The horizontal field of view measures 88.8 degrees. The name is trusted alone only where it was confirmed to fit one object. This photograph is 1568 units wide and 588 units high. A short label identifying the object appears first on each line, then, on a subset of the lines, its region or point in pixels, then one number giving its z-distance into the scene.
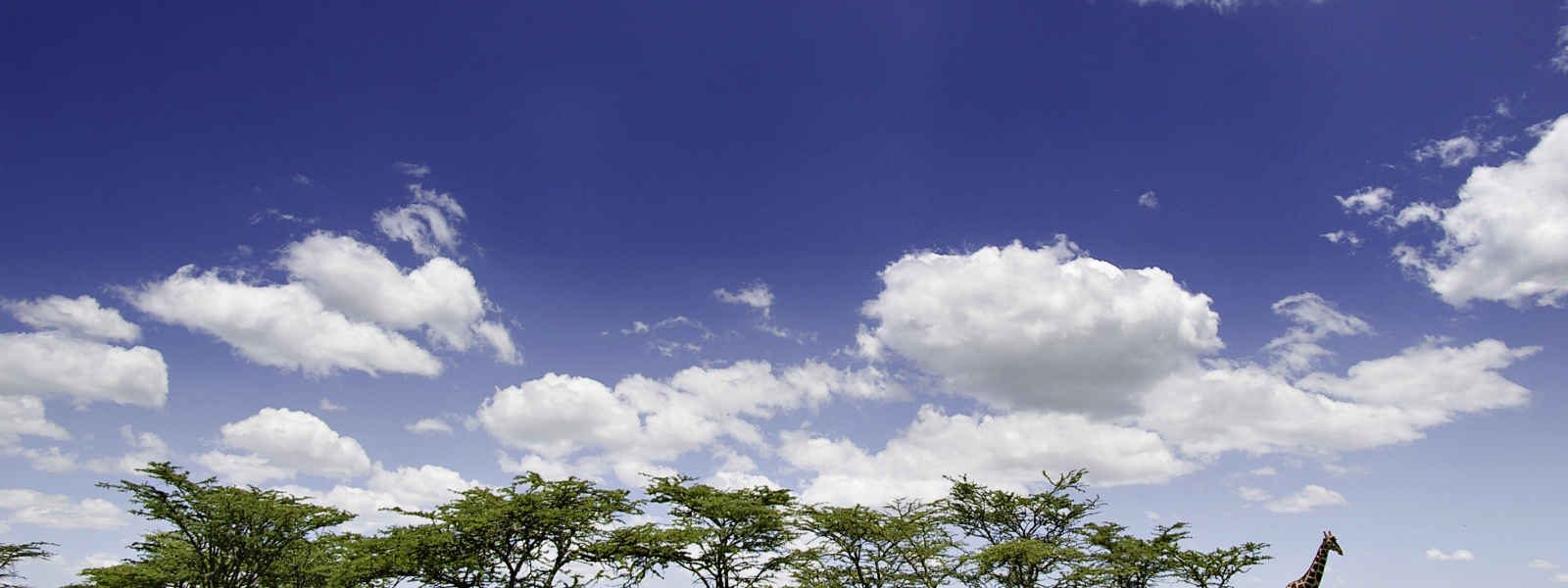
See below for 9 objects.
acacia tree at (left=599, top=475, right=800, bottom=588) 37.59
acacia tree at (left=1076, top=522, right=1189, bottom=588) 41.84
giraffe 35.31
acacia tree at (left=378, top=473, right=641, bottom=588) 34.00
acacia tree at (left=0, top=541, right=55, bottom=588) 40.91
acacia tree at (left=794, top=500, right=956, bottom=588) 41.62
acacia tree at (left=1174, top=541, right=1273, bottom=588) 41.53
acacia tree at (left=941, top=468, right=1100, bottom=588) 44.31
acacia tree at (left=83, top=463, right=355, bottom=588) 38.56
